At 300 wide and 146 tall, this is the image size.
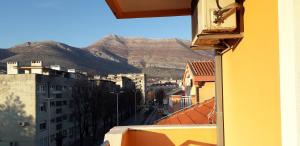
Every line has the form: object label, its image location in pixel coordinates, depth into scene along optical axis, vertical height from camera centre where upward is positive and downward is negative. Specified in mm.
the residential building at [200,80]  18016 +132
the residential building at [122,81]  104062 +806
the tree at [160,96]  107150 -3131
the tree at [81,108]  52781 -2832
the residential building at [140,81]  135000 +955
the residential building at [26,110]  41656 -2404
